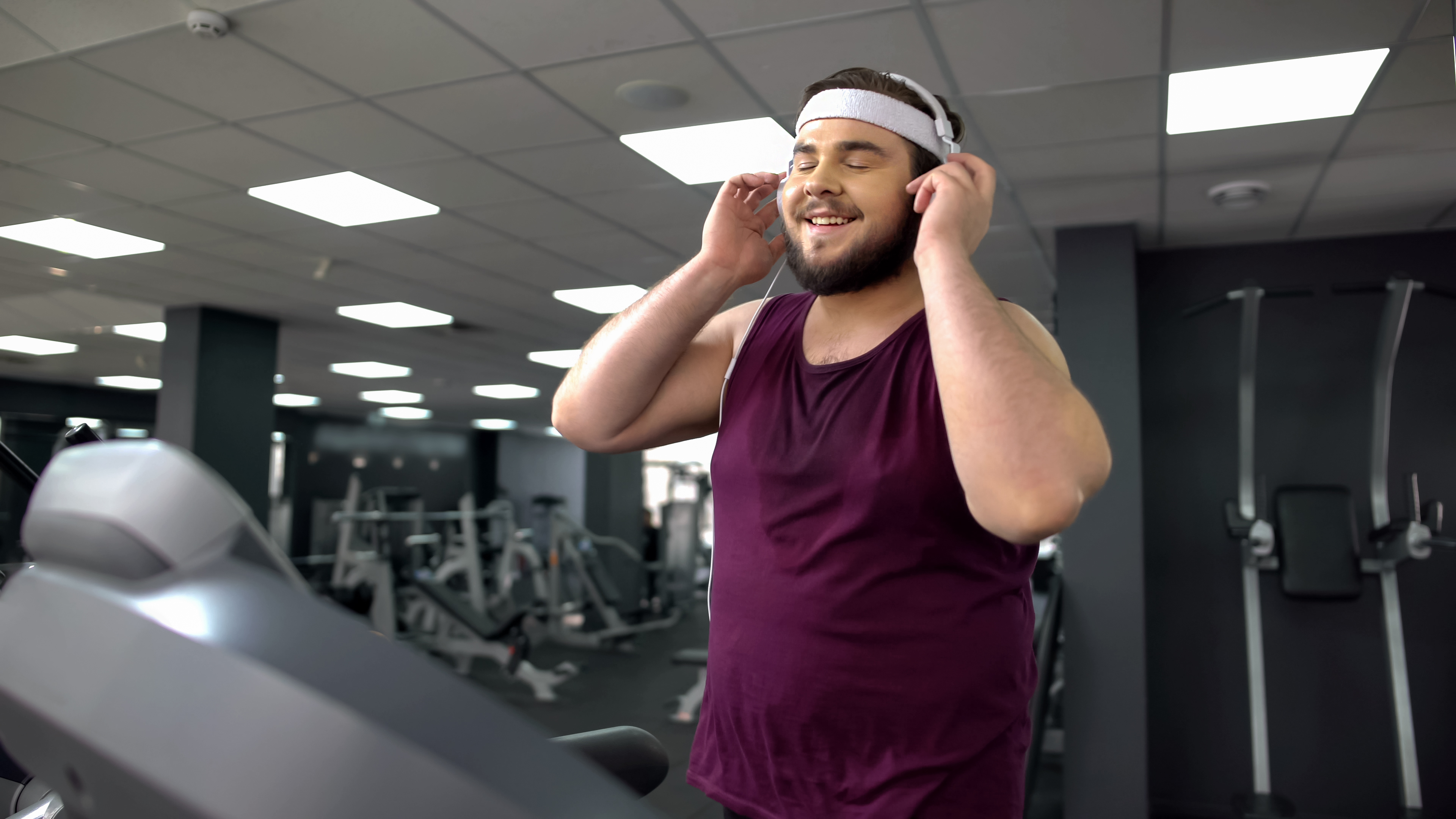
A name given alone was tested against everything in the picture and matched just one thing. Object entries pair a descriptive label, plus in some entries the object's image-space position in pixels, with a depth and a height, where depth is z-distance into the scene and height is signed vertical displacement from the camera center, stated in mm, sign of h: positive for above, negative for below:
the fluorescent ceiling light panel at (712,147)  3123 +1241
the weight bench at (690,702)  4766 -1230
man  656 +5
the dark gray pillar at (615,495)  9875 -170
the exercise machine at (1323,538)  3201 -193
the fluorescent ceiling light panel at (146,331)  6797 +1141
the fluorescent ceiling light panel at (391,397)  10586 +1007
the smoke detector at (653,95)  2762 +1234
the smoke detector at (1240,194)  3518 +1200
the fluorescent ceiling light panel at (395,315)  6023 +1150
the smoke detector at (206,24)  2355 +1225
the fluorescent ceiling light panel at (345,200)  3717 +1225
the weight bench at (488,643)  5297 -1052
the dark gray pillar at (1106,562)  3695 -335
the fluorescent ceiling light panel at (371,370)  8516 +1068
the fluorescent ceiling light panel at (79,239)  4348 +1210
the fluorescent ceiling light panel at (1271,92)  2564 +1226
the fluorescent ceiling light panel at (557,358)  7734 +1096
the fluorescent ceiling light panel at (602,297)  5508 +1178
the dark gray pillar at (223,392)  5992 +585
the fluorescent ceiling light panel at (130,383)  10055 +1083
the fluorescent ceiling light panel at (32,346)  7477 +1121
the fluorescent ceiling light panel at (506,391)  9906 +1021
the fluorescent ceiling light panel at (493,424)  14344 +923
